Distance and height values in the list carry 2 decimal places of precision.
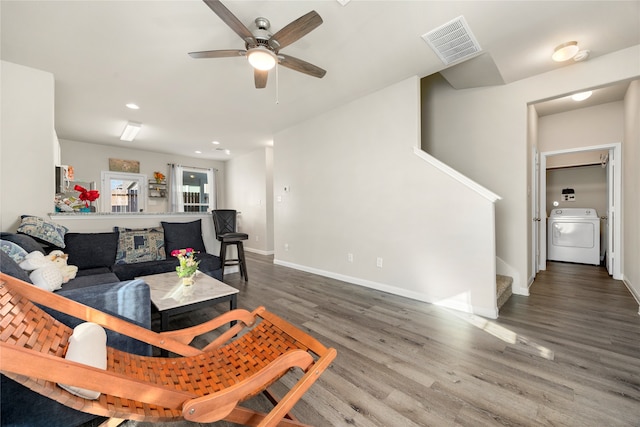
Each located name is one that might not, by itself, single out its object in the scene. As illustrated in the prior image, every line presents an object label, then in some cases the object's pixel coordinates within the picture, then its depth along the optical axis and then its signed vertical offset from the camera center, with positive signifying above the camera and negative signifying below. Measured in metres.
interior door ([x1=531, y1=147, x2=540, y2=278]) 3.75 -0.08
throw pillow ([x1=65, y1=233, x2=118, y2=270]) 2.73 -0.39
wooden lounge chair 0.71 -0.63
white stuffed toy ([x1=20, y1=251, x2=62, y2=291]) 1.62 -0.37
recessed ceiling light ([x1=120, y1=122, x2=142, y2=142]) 4.52 +1.56
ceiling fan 1.79 +1.35
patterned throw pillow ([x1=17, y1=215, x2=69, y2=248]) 2.37 -0.15
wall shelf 6.60 +0.64
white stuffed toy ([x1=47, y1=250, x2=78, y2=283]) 2.12 -0.43
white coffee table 1.85 -0.67
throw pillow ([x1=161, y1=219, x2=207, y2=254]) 3.41 -0.32
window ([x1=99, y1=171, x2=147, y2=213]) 6.00 +0.54
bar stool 3.78 -0.34
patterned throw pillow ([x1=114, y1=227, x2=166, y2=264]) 3.04 -0.40
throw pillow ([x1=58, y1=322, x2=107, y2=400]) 0.89 -0.49
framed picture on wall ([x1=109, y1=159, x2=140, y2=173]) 6.05 +1.18
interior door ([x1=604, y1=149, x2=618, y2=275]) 3.77 -0.04
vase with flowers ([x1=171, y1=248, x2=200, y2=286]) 2.27 -0.52
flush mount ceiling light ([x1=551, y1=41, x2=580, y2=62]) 2.35 +1.49
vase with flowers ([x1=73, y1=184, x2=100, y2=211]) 3.25 +0.25
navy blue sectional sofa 0.99 -0.58
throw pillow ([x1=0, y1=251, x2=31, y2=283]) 1.16 -0.25
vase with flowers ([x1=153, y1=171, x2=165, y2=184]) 6.64 +0.97
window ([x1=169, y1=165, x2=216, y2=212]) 6.92 +0.69
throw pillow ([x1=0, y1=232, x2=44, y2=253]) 1.98 -0.21
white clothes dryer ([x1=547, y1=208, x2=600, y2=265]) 4.69 -0.51
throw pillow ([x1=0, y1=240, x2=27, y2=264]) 1.59 -0.23
